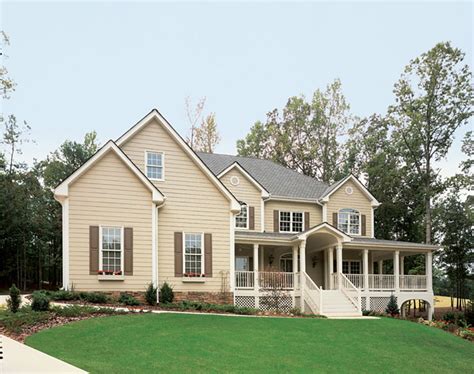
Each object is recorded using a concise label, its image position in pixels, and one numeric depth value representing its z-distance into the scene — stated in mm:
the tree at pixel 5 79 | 22547
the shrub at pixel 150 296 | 18614
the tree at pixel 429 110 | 32875
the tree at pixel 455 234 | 35031
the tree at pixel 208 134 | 41656
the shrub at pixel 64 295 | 17062
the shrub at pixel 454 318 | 24166
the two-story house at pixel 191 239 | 18875
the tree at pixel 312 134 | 43188
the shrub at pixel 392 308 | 24906
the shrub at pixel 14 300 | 14914
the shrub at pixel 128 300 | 18094
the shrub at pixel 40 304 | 14953
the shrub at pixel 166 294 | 19094
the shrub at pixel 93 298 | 17531
